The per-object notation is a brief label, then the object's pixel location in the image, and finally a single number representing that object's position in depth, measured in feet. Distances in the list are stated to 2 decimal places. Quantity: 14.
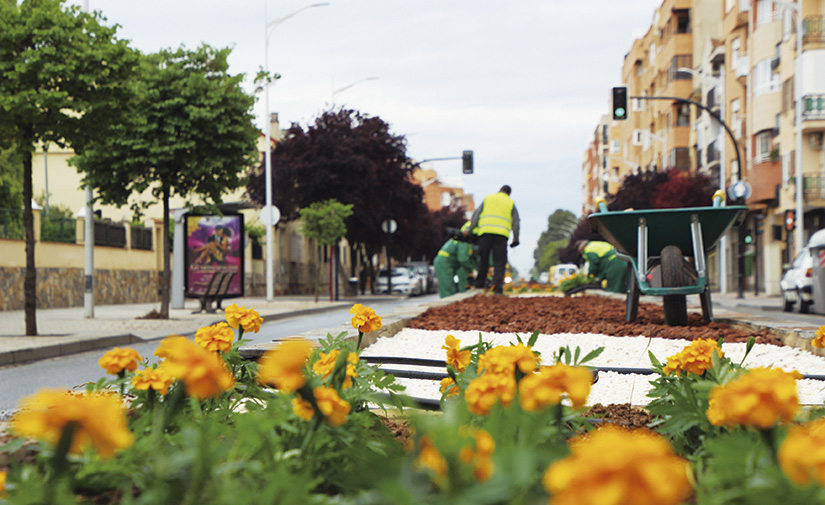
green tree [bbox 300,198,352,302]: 107.55
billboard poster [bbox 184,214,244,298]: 72.90
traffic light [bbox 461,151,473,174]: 149.28
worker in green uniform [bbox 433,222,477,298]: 63.36
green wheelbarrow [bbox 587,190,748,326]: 25.88
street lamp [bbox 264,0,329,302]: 100.78
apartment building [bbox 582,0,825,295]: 128.88
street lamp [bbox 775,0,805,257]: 106.05
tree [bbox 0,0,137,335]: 43.16
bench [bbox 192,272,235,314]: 71.92
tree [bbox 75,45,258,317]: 59.57
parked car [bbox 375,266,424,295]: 146.51
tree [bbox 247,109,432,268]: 129.80
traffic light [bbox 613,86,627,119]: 88.02
